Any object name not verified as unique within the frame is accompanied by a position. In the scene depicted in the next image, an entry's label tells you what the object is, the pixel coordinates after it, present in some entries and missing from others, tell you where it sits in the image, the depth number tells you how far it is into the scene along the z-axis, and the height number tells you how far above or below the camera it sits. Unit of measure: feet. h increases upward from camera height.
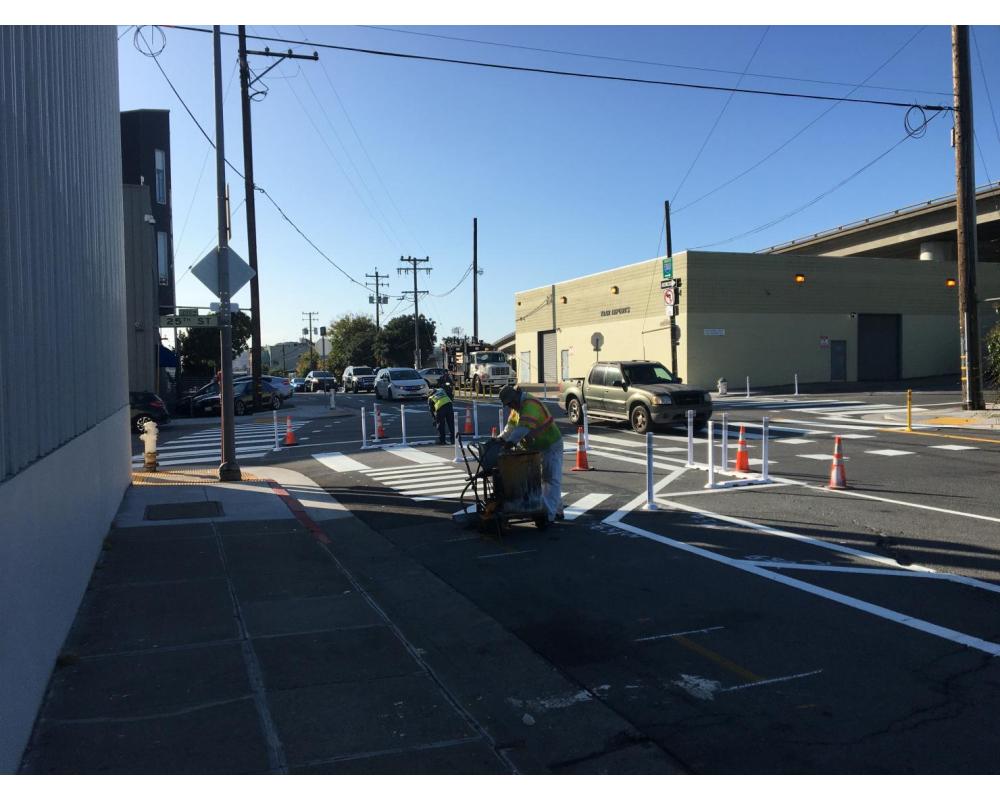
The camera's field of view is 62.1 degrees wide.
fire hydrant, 53.47 -3.38
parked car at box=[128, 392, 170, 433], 85.30 -1.56
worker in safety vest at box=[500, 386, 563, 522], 30.27 -1.92
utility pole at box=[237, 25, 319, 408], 92.73 +24.12
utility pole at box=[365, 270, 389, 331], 282.97 +33.06
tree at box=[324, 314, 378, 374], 313.94 +17.63
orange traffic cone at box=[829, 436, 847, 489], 39.27 -4.73
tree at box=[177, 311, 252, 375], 167.32 +8.49
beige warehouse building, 136.26 +10.43
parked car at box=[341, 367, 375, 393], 191.52 +1.81
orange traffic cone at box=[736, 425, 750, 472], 43.74 -4.39
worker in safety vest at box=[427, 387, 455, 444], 63.41 -1.83
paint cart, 30.07 -3.75
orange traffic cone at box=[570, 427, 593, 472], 48.26 -4.52
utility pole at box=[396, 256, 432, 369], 247.70 +35.94
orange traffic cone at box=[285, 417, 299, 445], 70.69 -4.13
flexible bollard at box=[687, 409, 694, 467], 46.42 -4.00
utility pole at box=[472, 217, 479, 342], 178.98 +19.59
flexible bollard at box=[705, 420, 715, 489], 40.35 -4.41
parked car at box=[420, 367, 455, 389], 157.31 +2.23
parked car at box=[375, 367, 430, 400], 128.67 +0.23
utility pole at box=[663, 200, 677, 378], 114.01 +7.53
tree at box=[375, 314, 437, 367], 303.68 +16.23
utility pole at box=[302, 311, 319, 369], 374.79 +14.24
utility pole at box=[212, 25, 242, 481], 45.62 +3.77
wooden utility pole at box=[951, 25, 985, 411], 73.46 +14.01
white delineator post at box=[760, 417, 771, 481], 40.24 -3.68
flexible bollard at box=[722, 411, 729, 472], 41.81 -3.86
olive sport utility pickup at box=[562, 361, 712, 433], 66.49 -1.39
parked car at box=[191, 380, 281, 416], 111.96 -1.39
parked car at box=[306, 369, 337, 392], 216.13 +1.88
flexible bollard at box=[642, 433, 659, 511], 34.68 -4.42
